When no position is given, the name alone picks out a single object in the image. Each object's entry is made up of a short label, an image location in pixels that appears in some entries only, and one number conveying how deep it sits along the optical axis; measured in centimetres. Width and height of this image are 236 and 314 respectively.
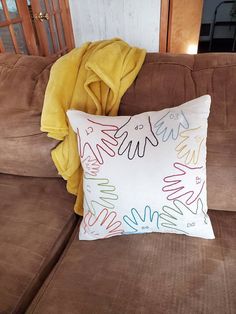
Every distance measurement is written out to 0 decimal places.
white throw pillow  69
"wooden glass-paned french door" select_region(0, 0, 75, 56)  174
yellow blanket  84
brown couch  66
